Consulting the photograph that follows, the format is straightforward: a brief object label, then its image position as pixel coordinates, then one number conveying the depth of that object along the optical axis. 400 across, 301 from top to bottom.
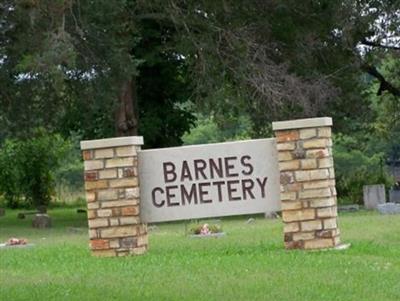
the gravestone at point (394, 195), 35.69
